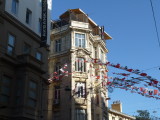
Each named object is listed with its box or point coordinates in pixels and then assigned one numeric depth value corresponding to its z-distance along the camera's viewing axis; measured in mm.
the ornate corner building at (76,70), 34250
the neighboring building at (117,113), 50162
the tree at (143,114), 70562
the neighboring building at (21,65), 22266
